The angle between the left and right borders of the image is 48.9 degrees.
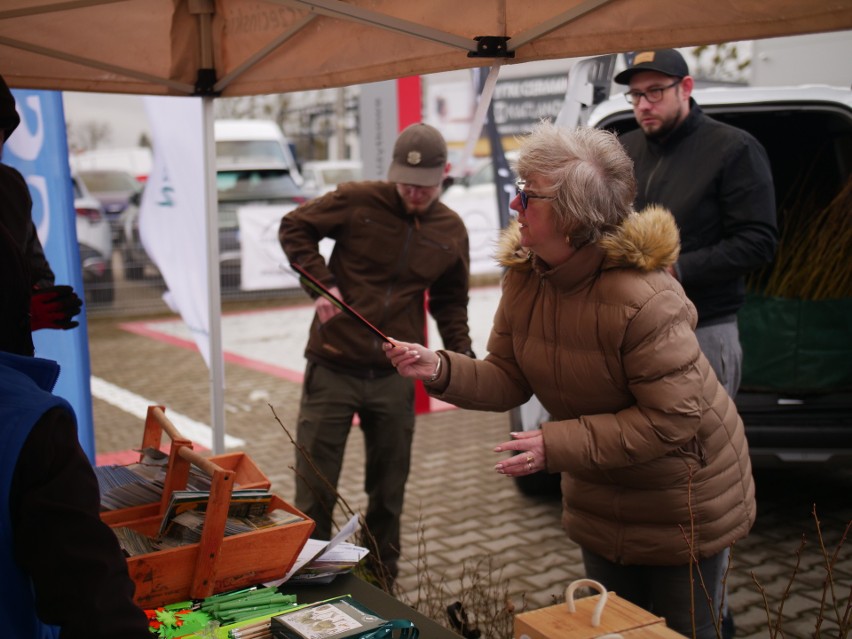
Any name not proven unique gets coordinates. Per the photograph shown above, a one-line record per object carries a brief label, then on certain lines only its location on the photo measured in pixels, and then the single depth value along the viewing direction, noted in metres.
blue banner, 4.22
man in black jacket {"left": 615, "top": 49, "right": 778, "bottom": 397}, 3.70
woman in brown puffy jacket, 2.36
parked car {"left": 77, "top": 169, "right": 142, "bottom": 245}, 16.11
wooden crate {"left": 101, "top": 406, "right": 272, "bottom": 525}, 2.67
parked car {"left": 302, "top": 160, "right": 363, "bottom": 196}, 18.97
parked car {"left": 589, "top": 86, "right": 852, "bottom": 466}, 4.87
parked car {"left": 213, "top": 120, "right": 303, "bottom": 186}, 15.41
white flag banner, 4.45
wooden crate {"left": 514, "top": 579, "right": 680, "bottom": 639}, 1.84
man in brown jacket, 4.01
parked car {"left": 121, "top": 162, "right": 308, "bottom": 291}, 12.70
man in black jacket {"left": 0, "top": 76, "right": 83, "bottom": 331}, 2.88
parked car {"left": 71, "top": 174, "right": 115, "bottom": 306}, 12.58
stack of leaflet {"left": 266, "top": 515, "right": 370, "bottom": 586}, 2.50
